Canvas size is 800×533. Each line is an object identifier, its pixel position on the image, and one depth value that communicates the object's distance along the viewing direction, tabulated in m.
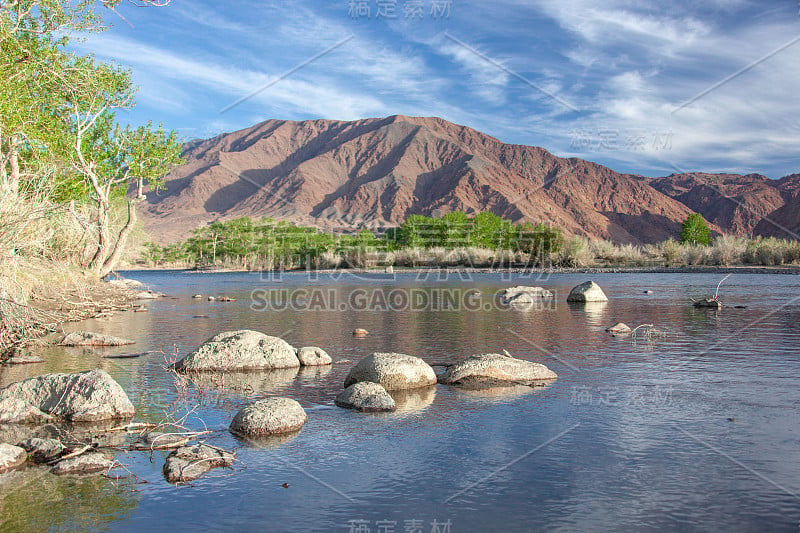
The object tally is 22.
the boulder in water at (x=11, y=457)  8.36
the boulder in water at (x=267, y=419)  9.92
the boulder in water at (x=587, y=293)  33.53
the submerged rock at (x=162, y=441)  9.18
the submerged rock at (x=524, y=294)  34.78
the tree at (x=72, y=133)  18.58
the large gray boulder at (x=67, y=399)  10.69
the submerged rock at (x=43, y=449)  8.75
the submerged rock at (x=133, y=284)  49.56
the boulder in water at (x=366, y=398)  11.39
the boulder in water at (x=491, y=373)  13.60
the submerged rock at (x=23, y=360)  15.11
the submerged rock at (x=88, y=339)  18.55
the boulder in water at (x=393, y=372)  12.95
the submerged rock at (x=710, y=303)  29.08
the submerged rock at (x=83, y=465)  8.35
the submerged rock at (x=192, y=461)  8.17
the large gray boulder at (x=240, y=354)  14.68
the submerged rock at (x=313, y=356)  15.66
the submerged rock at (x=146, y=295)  39.28
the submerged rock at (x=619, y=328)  21.56
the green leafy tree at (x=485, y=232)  100.75
